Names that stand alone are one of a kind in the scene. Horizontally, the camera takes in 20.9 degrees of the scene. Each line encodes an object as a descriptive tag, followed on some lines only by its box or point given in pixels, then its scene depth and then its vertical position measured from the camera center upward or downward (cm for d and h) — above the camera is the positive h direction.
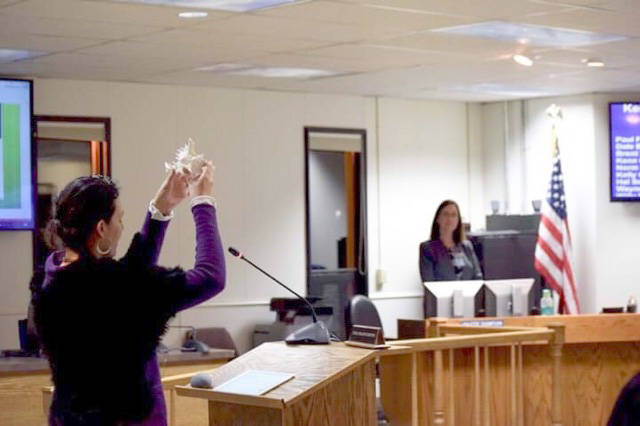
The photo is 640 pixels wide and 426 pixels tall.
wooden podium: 536 -48
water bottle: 1232 -50
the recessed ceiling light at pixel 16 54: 1079 +120
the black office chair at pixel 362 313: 1134 -49
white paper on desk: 536 -45
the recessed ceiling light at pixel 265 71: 1215 +122
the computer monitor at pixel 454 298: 1025 -36
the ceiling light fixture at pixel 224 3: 859 +119
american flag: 1463 -17
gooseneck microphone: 618 -34
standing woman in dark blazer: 1204 -10
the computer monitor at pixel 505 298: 1049 -37
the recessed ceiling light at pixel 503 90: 1436 +125
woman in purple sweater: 423 -16
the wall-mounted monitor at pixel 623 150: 1497 +73
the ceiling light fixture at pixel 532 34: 1000 +121
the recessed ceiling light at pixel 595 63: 1207 +122
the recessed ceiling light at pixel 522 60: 1143 +117
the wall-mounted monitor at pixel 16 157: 1187 +60
